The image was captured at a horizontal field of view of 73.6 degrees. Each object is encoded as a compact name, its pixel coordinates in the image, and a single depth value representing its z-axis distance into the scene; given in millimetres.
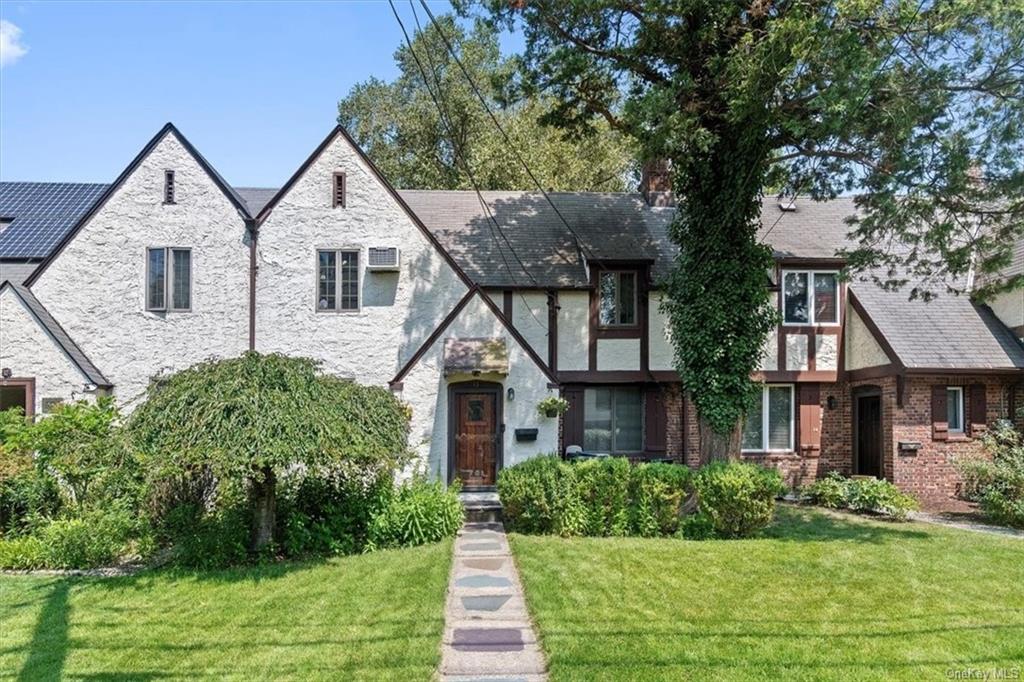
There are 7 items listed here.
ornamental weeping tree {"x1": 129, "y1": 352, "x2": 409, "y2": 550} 8914
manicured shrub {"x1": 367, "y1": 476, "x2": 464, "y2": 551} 10781
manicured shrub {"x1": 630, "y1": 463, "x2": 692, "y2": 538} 11430
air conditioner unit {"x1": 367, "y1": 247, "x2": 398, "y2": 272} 14859
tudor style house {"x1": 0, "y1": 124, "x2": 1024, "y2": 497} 13984
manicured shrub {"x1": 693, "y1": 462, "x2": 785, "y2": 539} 11281
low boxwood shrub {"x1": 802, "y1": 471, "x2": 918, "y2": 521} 13711
